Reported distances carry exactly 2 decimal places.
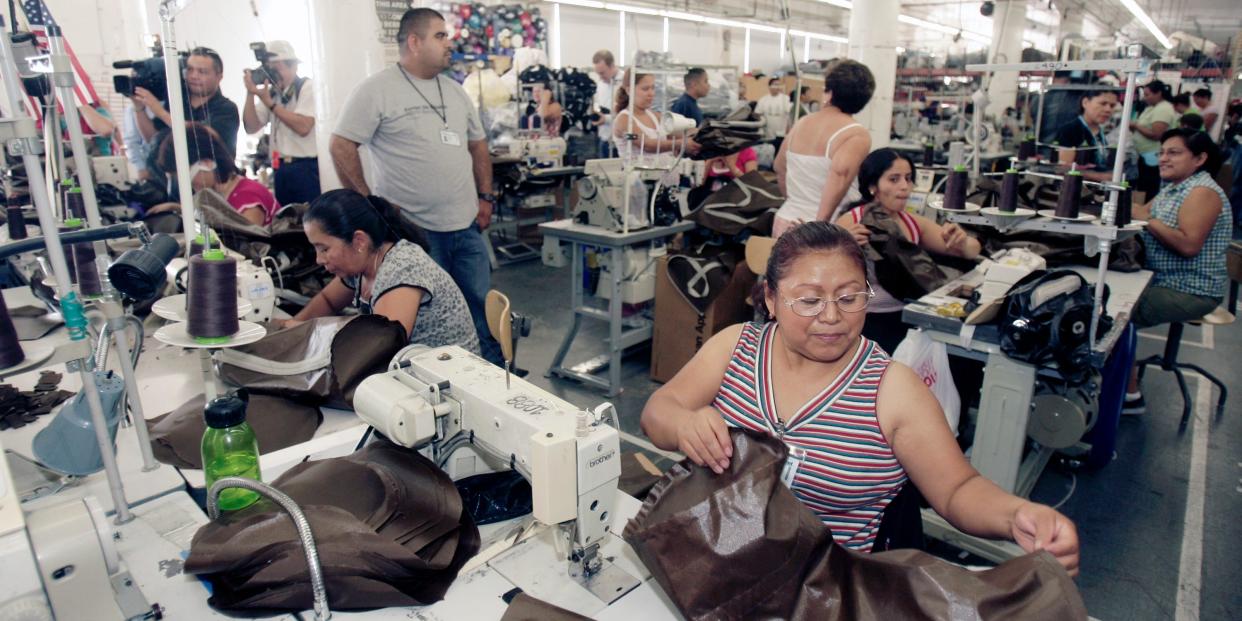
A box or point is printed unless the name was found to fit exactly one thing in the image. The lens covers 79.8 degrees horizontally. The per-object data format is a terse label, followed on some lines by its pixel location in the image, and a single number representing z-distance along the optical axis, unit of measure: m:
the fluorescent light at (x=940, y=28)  16.66
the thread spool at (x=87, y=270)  1.67
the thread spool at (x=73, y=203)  2.12
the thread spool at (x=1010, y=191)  2.59
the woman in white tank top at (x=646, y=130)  3.96
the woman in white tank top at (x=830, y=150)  3.10
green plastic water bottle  1.14
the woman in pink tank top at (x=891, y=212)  2.93
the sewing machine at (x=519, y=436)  1.13
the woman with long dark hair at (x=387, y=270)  2.05
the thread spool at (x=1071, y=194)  2.39
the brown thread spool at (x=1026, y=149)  5.30
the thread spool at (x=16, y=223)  2.42
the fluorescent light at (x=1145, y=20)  10.87
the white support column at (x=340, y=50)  3.99
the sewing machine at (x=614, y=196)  3.74
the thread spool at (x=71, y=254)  1.50
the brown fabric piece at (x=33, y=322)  2.21
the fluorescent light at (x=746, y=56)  16.89
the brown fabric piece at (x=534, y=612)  1.02
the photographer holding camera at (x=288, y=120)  3.32
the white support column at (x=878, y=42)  7.79
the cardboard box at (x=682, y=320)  3.95
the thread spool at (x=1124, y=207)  2.43
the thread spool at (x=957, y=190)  2.66
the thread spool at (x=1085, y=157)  5.10
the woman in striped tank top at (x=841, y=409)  1.38
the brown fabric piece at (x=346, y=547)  1.05
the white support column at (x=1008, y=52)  11.36
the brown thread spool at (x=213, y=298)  1.36
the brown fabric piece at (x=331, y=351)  1.67
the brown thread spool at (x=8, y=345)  0.96
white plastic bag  2.58
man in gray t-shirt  3.17
